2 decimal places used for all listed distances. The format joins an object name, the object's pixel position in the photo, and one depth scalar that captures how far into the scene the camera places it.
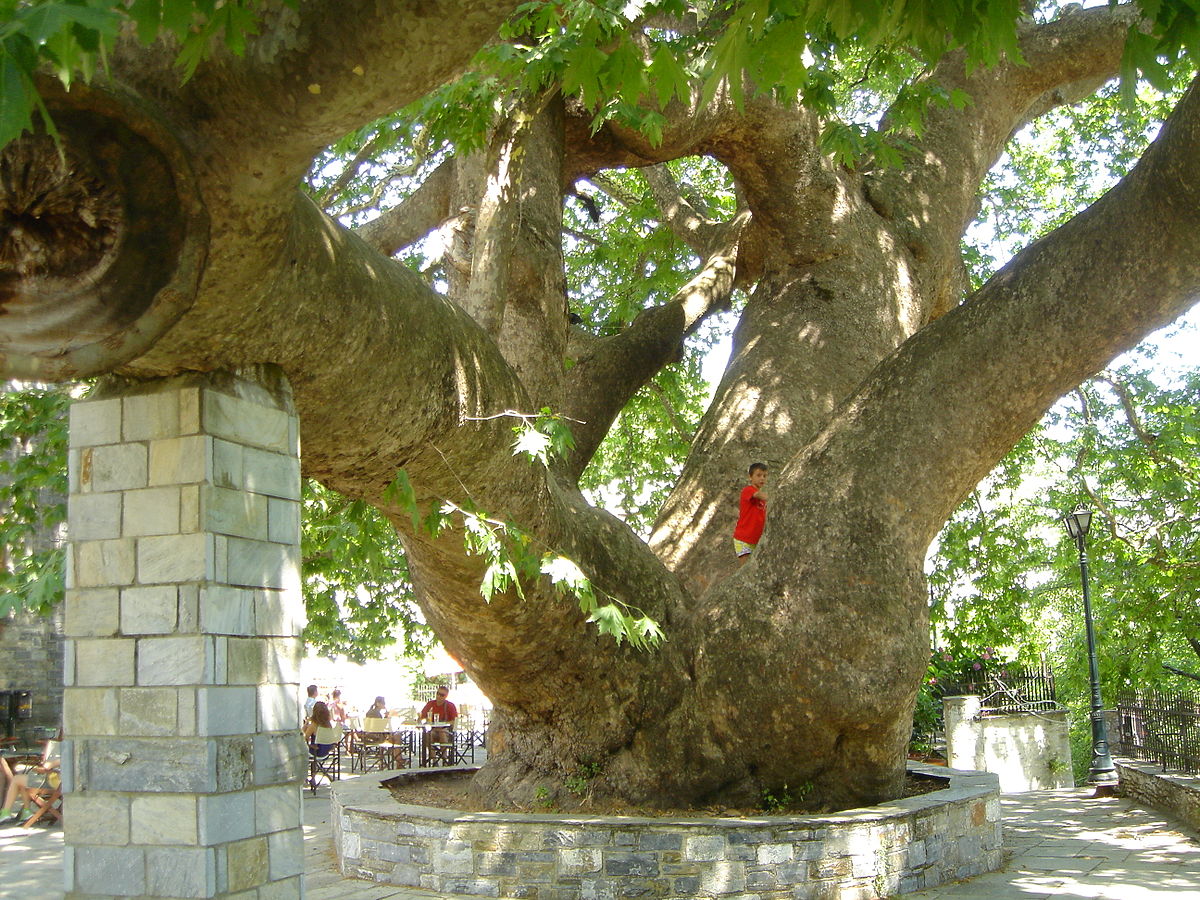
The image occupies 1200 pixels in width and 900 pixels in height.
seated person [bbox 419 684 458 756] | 15.04
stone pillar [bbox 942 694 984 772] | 13.18
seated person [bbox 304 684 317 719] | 16.66
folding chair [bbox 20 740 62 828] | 10.16
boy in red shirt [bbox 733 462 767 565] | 7.70
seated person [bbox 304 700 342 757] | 13.23
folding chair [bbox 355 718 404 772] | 14.63
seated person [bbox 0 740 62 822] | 10.34
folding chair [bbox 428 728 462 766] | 13.77
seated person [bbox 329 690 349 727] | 19.42
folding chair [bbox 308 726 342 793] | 13.20
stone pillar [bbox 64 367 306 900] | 3.96
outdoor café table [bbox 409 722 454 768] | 14.07
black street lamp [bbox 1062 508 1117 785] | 12.09
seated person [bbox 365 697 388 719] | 16.97
